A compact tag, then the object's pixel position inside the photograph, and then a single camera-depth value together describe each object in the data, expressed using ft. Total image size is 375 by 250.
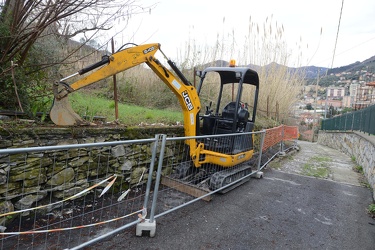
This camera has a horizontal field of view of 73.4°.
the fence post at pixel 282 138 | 31.79
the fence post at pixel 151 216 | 10.04
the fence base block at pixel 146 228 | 10.17
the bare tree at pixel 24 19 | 11.57
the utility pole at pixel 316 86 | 64.06
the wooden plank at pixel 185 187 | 14.28
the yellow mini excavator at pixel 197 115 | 11.60
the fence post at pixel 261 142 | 20.15
